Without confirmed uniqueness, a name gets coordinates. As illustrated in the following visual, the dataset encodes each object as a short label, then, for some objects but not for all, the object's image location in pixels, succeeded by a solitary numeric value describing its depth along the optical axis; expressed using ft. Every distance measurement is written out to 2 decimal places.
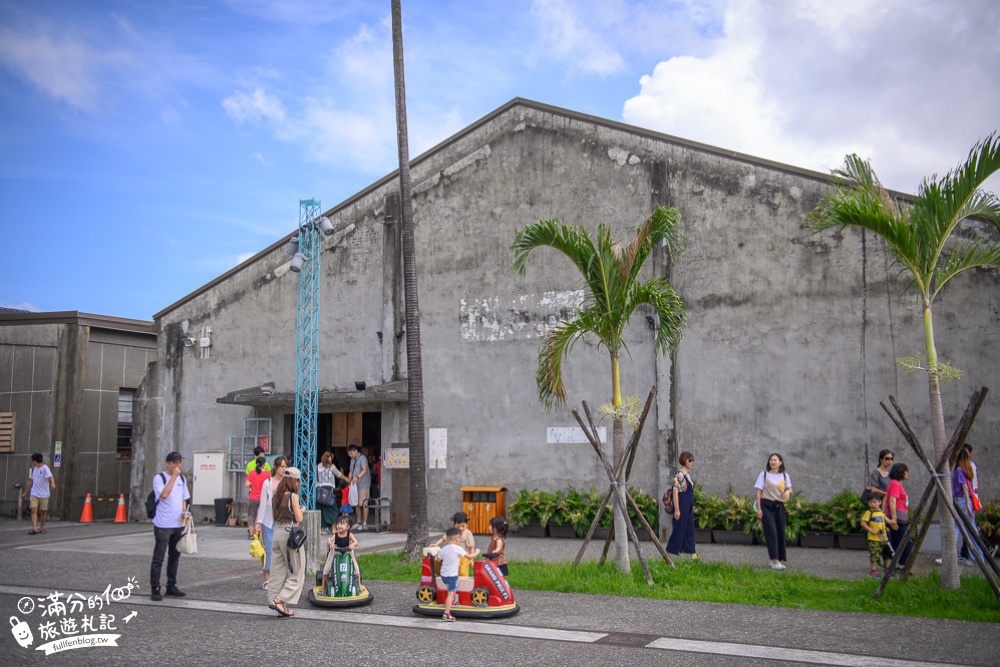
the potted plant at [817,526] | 47.37
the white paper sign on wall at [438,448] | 60.13
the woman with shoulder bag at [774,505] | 39.34
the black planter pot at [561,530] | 53.98
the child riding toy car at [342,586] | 31.94
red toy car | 29.86
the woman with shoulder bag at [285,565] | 31.60
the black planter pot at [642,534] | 52.39
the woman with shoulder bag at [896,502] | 36.65
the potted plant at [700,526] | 50.21
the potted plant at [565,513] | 53.47
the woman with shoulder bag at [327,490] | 55.47
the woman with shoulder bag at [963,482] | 39.04
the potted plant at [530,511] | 54.44
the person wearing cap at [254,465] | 52.80
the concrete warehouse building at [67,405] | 76.74
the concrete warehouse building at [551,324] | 49.60
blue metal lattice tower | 60.08
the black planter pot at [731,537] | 49.19
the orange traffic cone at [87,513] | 73.72
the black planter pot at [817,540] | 47.32
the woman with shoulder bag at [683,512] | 40.50
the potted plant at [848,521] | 46.46
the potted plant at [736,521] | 49.11
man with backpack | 34.06
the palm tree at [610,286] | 39.09
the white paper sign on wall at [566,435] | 56.08
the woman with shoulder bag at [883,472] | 38.42
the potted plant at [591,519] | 53.01
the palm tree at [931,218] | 32.37
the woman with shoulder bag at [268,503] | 34.86
